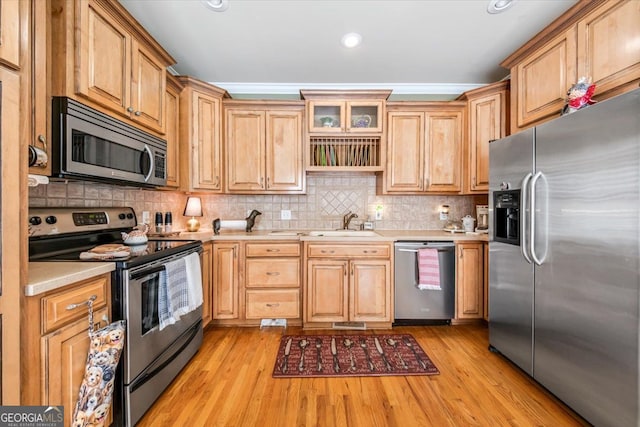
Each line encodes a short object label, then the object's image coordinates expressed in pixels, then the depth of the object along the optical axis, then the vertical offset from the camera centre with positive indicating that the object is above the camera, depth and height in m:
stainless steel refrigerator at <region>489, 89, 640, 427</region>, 1.29 -0.25
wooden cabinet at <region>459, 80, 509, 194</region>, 2.92 +0.90
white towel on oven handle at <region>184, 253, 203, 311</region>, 1.95 -0.49
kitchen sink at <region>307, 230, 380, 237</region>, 2.88 -0.23
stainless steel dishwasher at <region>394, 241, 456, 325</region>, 2.79 -0.75
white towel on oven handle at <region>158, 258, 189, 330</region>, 1.68 -0.51
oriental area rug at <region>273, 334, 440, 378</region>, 2.04 -1.14
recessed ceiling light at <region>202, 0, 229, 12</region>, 1.96 +1.44
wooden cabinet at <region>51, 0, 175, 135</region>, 1.46 +0.90
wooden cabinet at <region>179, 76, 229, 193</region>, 2.79 +0.76
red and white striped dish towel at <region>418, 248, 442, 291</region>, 2.73 -0.57
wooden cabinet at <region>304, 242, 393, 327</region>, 2.74 -0.71
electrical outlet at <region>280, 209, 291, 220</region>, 3.40 -0.03
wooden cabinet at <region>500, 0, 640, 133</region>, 1.65 +1.05
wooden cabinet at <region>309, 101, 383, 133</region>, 3.05 +1.04
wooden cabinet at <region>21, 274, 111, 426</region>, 1.06 -0.54
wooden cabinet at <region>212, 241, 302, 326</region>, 2.79 -0.70
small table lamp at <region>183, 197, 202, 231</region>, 3.07 +0.00
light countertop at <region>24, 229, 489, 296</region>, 1.10 -0.26
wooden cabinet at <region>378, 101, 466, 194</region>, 3.11 +0.70
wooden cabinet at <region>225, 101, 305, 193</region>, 3.08 +0.72
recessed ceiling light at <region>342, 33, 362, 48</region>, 2.34 +1.44
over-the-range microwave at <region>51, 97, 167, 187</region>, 1.44 +0.38
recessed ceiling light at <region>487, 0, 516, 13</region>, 1.97 +1.45
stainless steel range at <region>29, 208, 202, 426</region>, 1.44 -0.44
